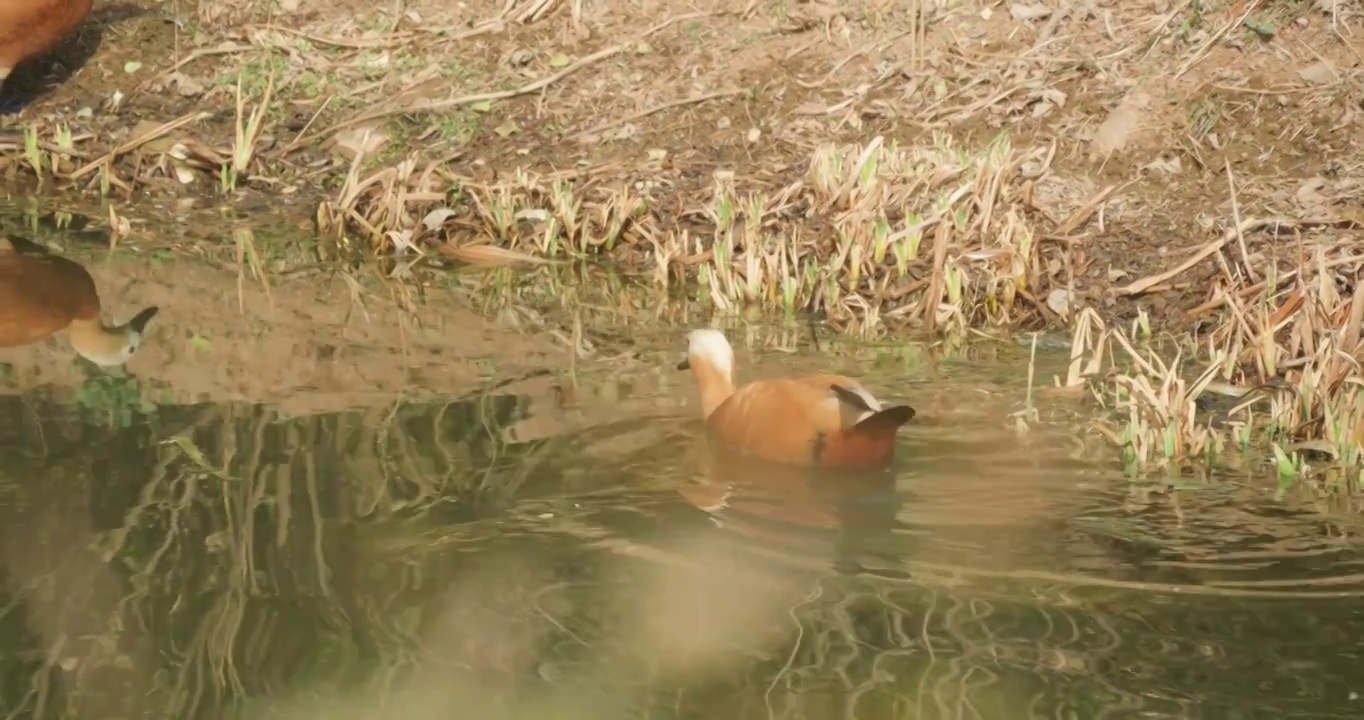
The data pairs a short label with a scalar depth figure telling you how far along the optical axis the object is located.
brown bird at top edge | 17.41
